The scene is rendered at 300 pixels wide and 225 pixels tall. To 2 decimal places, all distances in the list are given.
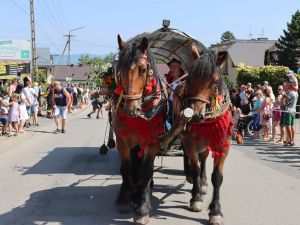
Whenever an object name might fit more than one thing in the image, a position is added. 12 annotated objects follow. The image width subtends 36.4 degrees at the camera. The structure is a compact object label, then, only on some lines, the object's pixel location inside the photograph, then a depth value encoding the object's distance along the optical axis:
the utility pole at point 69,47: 54.71
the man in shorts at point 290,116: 13.11
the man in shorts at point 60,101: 16.19
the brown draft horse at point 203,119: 5.14
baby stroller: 15.66
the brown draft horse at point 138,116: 5.15
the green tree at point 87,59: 122.81
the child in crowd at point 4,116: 14.35
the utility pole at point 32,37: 28.73
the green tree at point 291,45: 54.78
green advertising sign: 42.44
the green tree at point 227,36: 127.94
